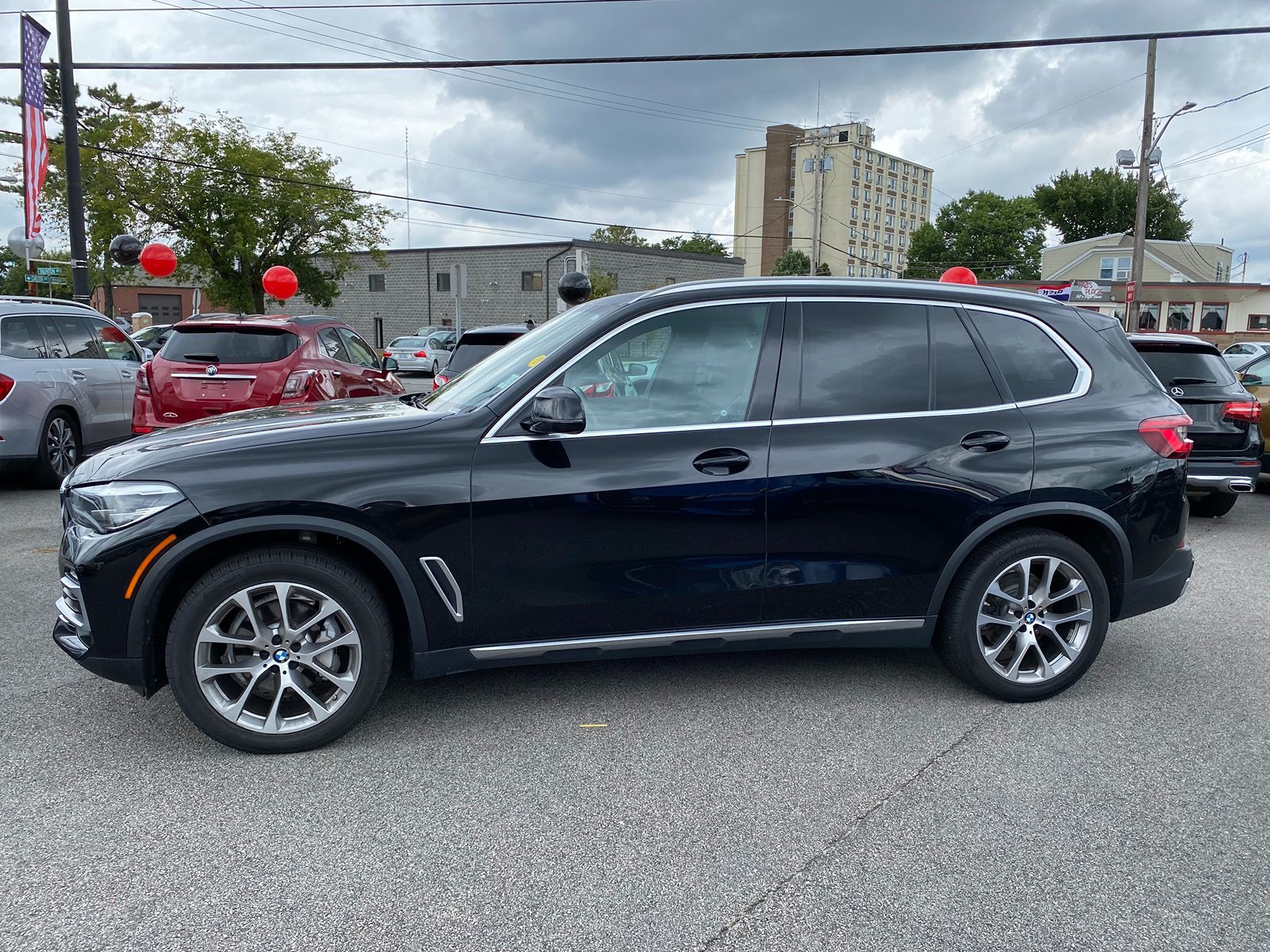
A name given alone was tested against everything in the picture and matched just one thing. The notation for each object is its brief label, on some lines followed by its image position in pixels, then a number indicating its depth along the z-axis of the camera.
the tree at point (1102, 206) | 72.88
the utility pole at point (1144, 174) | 25.88
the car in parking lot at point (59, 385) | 8.66
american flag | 14.68
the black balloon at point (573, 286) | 11.19
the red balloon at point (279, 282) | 18.20
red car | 8.73
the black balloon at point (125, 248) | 16.41
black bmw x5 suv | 3.42
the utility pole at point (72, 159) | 14.95
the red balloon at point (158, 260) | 17.63
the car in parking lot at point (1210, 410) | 8.06
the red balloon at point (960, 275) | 9.89
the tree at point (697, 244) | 111.19
